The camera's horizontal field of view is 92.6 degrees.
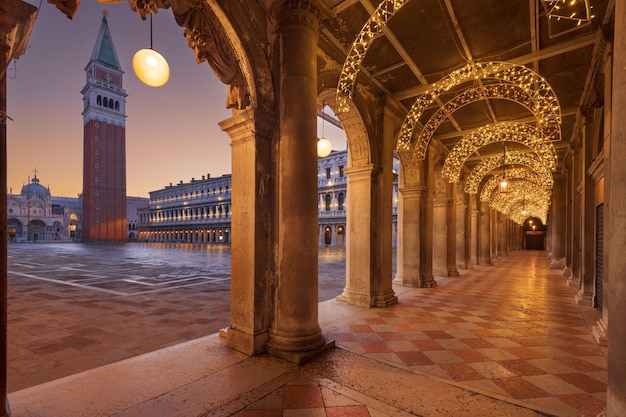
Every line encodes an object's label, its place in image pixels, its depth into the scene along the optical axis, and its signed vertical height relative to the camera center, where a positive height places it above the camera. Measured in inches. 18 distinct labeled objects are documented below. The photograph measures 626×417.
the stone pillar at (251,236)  155.1 -11.4
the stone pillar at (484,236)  655.8 -48.4
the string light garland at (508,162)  366.5 +67.4
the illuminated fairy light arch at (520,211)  898.6 +9.4
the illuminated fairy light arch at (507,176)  507.2 +62.0
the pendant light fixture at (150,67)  139.6 +69.8
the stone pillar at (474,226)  625.3 -25.7
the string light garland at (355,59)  143.4 +86.7
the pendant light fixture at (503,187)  404.5 +36.8
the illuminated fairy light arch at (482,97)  210.3 +99.2
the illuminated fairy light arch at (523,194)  610.0 +43.6
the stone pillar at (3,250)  86.7 -10.4
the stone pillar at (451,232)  450.2 -27.8
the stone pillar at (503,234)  957.1 -66.5
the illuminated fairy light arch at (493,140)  283.5 +77.7
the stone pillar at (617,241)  80.8 -7.6
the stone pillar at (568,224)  454.9 -17.1
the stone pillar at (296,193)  154.6 +11.0
